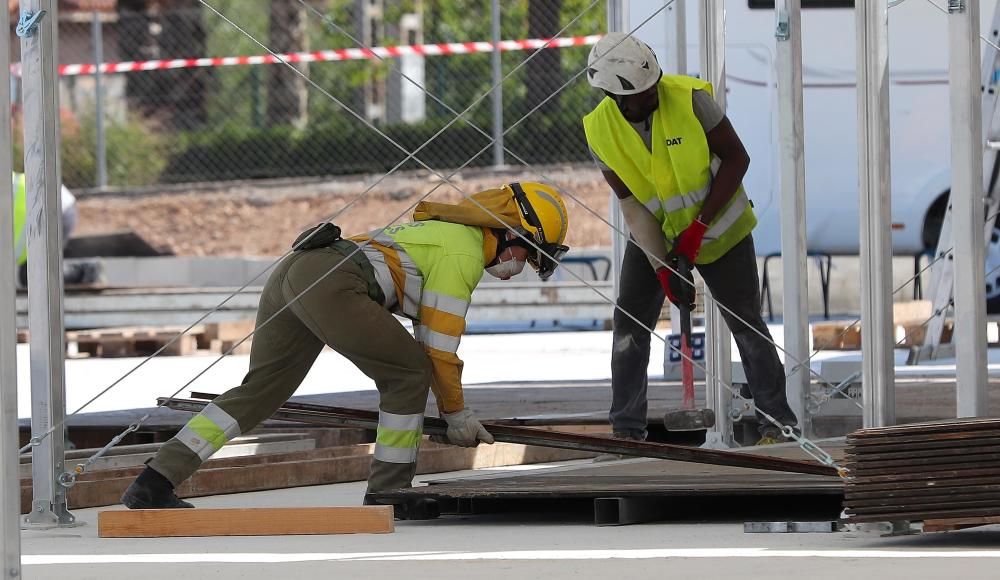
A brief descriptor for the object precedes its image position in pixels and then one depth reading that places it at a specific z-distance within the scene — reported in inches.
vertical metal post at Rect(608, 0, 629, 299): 848.1
